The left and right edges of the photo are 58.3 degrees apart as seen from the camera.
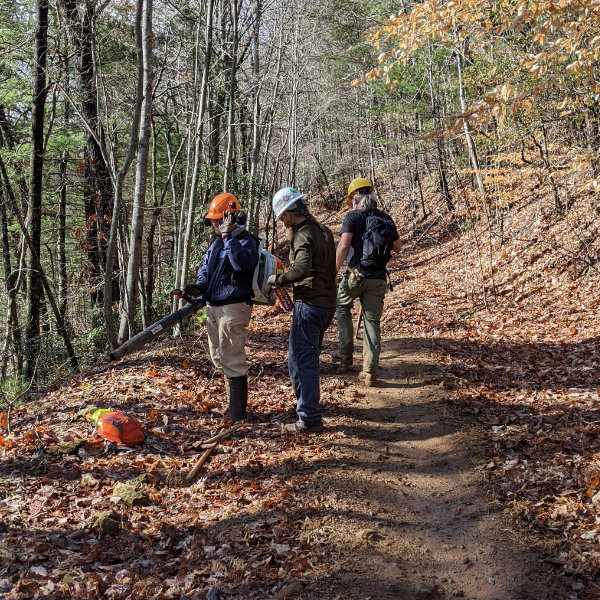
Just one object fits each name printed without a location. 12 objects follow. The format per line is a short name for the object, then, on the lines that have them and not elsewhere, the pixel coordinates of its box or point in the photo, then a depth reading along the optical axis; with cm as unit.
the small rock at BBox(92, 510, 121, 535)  429
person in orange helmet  606
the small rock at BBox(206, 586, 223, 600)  350
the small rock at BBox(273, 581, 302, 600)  347
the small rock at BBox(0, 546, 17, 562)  379
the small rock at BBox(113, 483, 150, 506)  468
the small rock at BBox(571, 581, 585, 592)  348
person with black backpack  727
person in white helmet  574
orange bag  564
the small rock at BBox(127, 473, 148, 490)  495
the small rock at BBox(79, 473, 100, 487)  496
